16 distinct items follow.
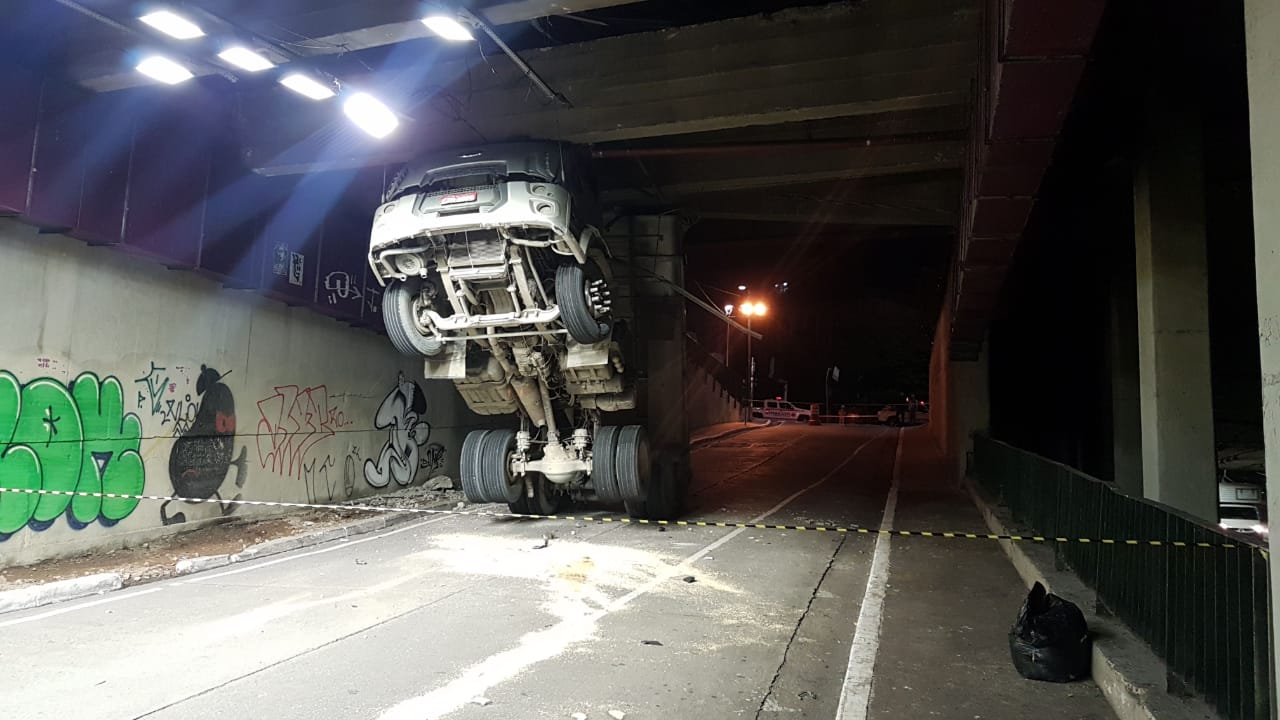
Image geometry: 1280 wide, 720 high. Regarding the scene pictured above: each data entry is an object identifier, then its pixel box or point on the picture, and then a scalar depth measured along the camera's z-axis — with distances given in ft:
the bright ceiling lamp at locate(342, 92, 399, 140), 27.94
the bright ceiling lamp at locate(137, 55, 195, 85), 25.03
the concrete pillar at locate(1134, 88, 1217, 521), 28.25
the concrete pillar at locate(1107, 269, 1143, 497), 44.06
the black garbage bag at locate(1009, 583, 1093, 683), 14.88
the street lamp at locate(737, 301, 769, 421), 119.21
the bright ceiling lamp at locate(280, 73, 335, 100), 26.25
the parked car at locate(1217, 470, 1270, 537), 34.35
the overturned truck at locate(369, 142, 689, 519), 27.32
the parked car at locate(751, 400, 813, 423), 149.07
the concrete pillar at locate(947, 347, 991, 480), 52.21
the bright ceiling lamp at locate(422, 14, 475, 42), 21.90
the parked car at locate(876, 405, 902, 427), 142.31
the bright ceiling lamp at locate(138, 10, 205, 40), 21.72
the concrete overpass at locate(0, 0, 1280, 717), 18.53
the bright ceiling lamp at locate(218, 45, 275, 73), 24.17
